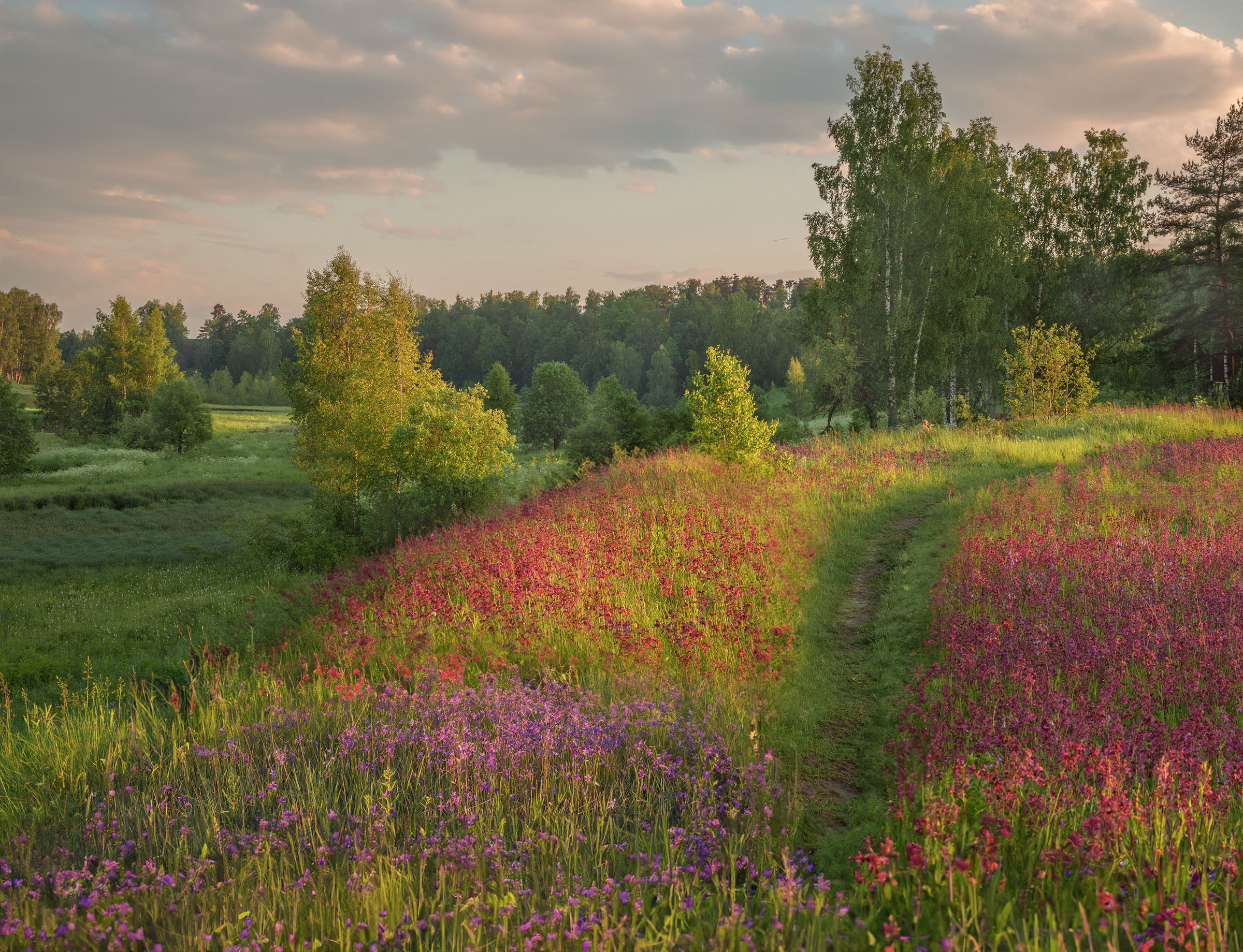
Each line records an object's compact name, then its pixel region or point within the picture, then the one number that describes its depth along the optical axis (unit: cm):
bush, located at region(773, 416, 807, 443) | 4472
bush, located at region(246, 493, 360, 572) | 2027
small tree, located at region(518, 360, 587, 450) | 6925
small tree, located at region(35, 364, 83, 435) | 6812
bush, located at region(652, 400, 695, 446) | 2984
